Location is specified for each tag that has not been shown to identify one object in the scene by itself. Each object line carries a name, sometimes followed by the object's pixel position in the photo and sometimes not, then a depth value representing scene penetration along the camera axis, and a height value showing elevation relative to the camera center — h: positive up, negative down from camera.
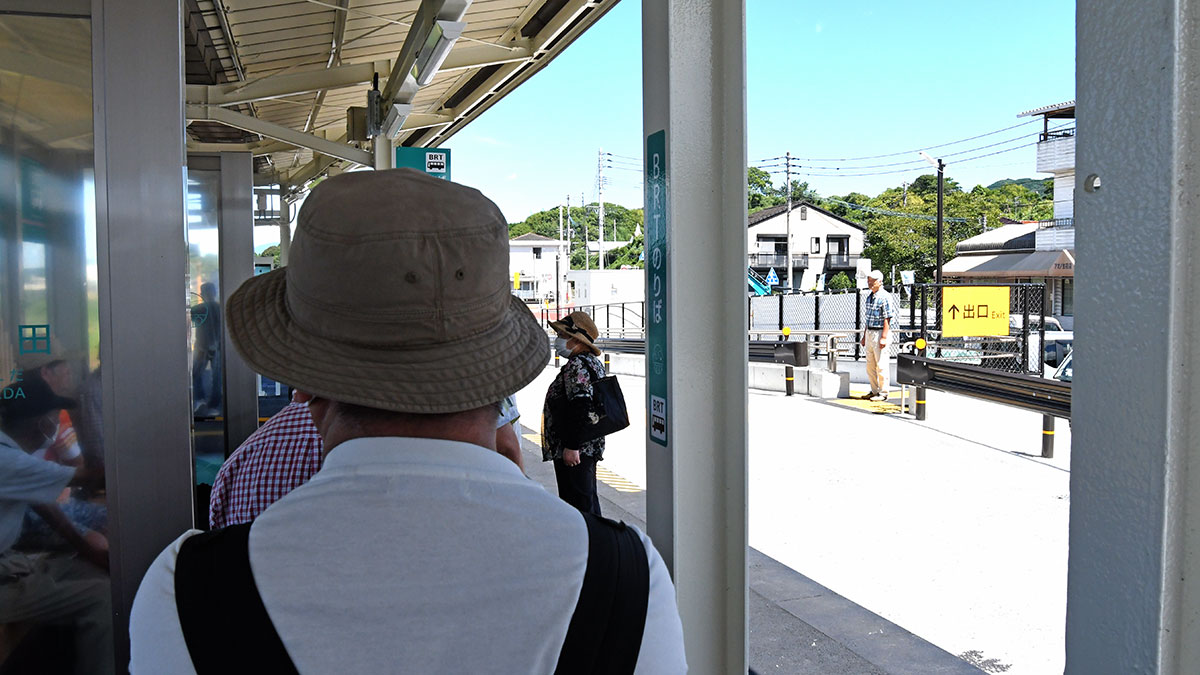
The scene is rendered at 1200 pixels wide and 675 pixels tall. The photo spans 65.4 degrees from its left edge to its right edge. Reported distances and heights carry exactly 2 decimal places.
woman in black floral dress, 5.84 -0.76
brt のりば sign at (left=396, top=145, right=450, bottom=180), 9.19 +1.36
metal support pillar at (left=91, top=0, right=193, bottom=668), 2.17 +0.06
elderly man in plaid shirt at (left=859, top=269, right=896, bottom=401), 12.98 -0.53
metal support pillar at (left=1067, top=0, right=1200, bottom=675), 1.37 -0.08
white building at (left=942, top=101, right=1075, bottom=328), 38.62 +2.68
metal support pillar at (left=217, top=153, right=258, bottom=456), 6.09 +0.27
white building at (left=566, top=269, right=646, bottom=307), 53.47 +0.56
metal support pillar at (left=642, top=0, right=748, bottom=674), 3.01 -0.04
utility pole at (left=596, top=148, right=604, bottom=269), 68.97 +9.08
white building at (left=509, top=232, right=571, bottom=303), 79.31 +3.22
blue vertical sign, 3.05 +0.05
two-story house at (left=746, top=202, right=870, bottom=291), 77.94 +4.26
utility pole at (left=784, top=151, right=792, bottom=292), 55.19 +7.48
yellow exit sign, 14.17 -0.24
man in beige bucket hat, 0.88 -0.22
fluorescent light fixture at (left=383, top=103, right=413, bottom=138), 7.36 +1.45
